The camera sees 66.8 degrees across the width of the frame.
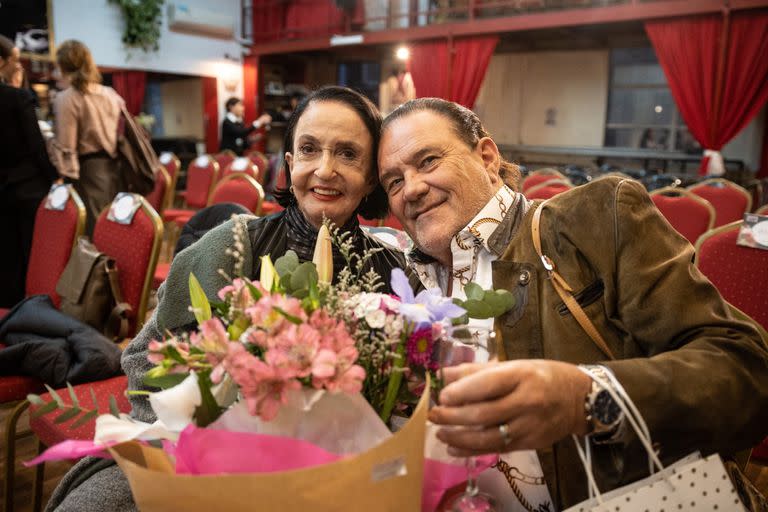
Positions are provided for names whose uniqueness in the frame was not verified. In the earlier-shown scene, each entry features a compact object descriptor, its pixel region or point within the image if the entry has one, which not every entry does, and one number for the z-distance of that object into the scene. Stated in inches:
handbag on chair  89.6
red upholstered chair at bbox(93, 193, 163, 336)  90.7
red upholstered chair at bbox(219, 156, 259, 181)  240.2
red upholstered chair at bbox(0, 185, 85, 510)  99.3
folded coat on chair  78.2
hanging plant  433.9
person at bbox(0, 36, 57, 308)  123.5
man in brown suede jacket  27.4
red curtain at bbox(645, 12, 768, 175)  292.8
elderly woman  50.0
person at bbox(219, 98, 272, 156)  370.6
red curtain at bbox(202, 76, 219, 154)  503.6
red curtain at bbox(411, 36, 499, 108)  379.6
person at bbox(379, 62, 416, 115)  375.6
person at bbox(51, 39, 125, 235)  158.1
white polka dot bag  29.3
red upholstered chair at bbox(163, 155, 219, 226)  246.4
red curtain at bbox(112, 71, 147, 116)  451.8
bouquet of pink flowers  24.3
